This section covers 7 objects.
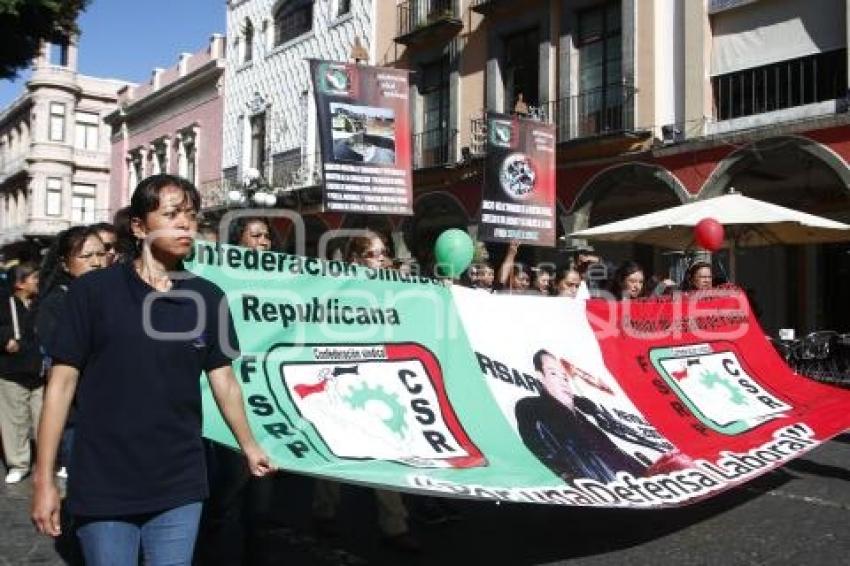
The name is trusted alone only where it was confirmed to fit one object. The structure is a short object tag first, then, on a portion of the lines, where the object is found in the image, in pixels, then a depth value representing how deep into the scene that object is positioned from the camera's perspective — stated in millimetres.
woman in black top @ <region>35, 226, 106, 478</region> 4895
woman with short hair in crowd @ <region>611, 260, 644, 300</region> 6820
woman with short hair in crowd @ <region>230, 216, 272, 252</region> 4434
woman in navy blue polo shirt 2342
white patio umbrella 9508
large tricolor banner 3828
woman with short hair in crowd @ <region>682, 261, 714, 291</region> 6906
